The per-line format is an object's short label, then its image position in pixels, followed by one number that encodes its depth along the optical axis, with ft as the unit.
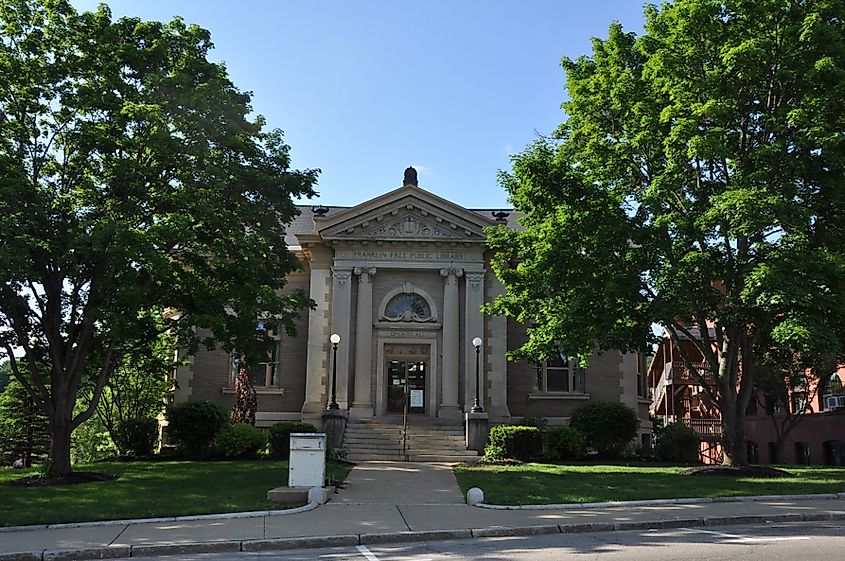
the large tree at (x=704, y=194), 56.85
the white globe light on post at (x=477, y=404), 88.28
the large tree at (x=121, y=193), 59.00
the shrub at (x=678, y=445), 89.25
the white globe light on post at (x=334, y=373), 86.58
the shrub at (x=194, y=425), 89.10
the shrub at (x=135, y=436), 90.27
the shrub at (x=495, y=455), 81.92
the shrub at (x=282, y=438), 82.99
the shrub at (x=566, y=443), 87.30
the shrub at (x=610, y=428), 90.94
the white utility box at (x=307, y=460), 49.49
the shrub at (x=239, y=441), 86.58
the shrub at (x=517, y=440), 82.79
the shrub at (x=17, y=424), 110.52
